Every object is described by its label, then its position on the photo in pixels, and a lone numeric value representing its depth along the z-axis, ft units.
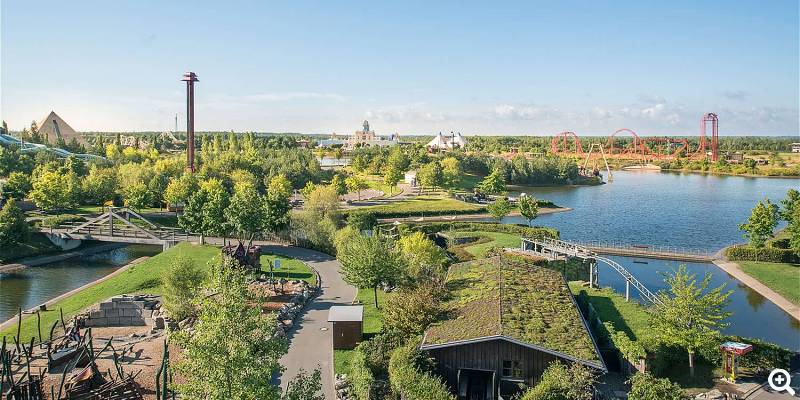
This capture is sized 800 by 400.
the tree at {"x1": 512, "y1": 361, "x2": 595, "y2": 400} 56.70
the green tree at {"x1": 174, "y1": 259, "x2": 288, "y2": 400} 45.19
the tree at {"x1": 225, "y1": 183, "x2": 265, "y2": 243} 136.87
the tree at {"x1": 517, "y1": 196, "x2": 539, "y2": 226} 175.22
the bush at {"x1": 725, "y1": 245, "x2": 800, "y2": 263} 138.31
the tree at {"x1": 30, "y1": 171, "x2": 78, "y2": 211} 185.47
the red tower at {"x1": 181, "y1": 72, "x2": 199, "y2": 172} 291.79
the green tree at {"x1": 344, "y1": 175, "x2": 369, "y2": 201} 234.79
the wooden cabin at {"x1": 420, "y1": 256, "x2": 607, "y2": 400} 62.85
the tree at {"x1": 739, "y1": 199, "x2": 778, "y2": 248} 145.79
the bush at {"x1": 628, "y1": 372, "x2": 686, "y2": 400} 56.80
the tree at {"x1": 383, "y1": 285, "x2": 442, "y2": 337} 73.31
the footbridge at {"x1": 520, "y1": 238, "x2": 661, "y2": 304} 117.70
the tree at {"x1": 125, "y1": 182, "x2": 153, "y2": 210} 189.16
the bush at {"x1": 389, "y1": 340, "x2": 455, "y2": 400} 56.70
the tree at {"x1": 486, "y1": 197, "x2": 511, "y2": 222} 183.32
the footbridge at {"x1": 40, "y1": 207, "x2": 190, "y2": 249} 154.81
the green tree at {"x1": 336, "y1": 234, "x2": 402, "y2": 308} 95.81
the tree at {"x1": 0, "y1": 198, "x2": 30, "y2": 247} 148.25
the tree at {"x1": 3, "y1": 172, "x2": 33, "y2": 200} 197.88
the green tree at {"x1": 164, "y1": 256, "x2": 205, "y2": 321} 88.63
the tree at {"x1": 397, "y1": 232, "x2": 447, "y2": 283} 100.94
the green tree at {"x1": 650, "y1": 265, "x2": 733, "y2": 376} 72.23
